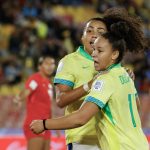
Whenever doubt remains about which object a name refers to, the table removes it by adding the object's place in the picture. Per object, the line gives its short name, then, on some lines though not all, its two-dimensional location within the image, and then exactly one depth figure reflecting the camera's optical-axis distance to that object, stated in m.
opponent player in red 14.27
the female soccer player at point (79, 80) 9.26
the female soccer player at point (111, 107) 7.55
